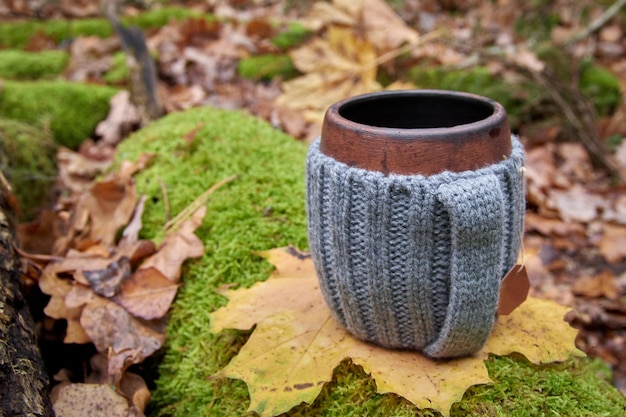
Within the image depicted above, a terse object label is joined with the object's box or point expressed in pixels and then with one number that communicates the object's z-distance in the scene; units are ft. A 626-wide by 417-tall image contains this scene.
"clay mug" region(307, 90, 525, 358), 1.29
